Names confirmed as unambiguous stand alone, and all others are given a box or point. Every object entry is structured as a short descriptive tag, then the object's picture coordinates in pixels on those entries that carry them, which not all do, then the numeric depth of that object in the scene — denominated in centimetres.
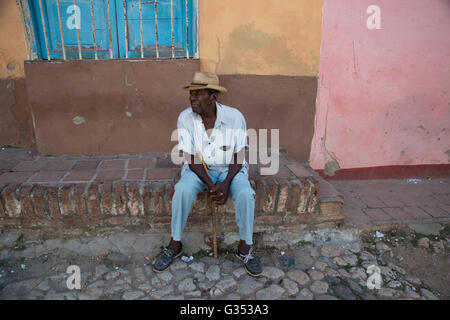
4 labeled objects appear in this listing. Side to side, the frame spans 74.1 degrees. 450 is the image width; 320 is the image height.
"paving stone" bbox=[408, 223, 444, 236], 289
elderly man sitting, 231
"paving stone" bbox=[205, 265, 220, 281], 226
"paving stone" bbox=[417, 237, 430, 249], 272
